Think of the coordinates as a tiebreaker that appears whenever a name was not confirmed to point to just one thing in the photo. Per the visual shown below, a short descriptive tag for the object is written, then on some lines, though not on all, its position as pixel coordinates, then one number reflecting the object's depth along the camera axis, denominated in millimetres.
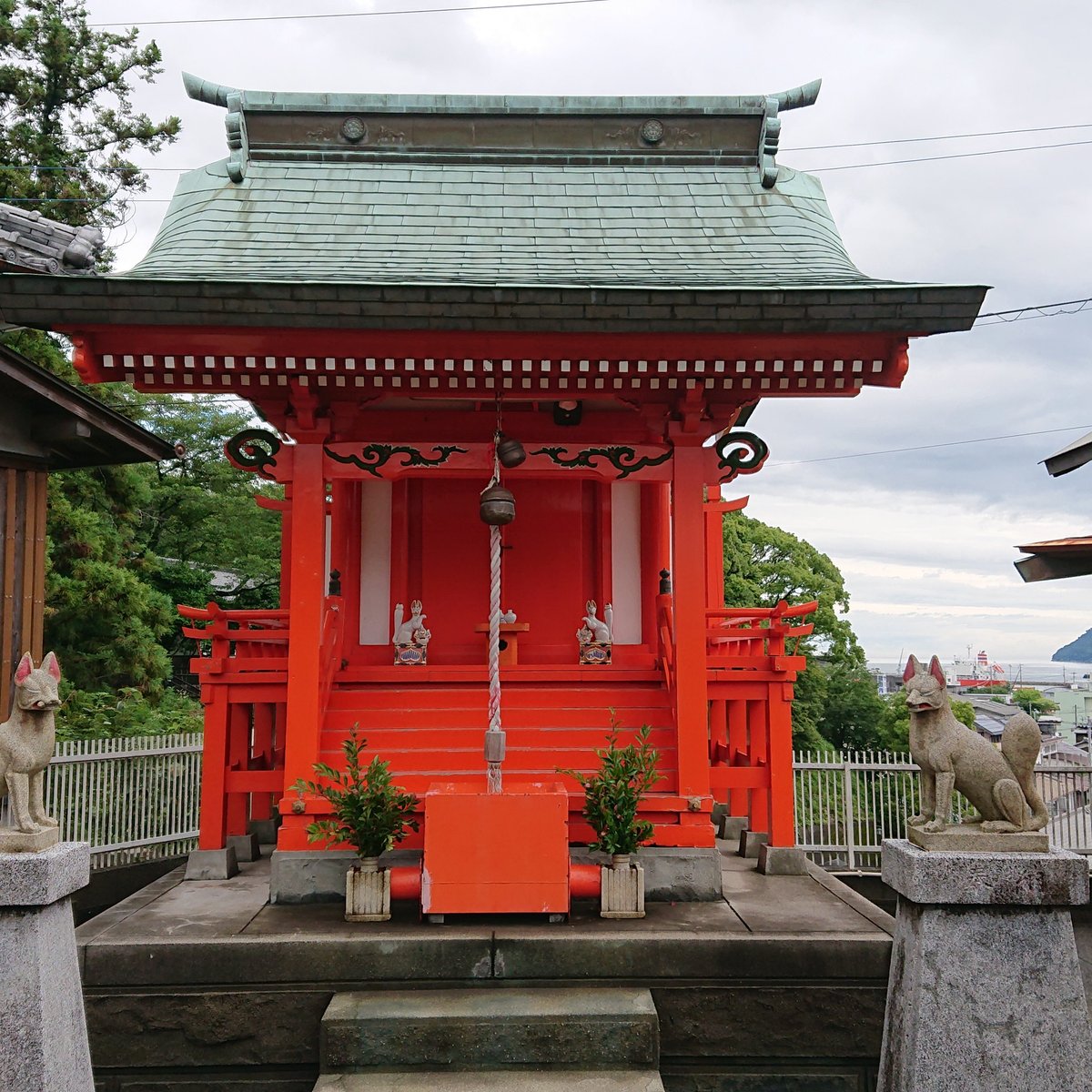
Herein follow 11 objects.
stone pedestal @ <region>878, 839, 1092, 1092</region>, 3781
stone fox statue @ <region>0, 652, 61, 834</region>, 4211
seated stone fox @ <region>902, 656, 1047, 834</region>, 4062
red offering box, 5762
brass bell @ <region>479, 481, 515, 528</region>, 6559
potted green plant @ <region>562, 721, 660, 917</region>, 5957
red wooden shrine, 6012
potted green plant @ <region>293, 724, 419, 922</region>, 5891
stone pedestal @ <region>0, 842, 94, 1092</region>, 3801
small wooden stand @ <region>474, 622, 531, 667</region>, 8402
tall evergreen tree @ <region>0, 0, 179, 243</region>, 15078
